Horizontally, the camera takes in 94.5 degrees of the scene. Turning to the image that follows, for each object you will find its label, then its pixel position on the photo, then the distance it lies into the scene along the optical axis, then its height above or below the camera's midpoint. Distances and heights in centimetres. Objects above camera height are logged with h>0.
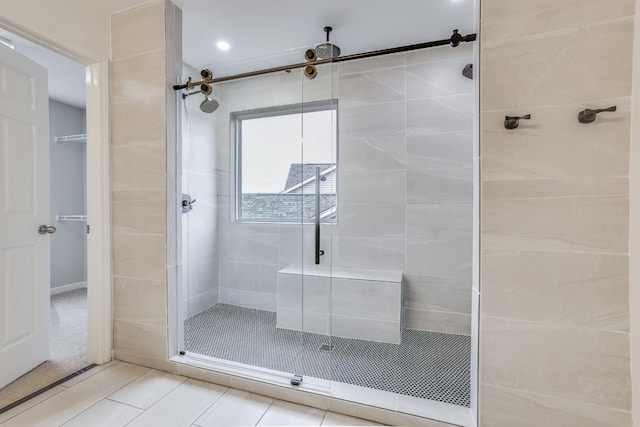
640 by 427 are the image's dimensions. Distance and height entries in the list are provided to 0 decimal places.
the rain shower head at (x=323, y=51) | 184 +98
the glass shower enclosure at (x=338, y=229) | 186 -17
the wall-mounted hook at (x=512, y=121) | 120 +35
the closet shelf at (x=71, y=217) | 326 -14
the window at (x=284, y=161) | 188 +30
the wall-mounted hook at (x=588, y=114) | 109 +35
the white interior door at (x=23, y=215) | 169 -6
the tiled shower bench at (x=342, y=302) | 200 -71
